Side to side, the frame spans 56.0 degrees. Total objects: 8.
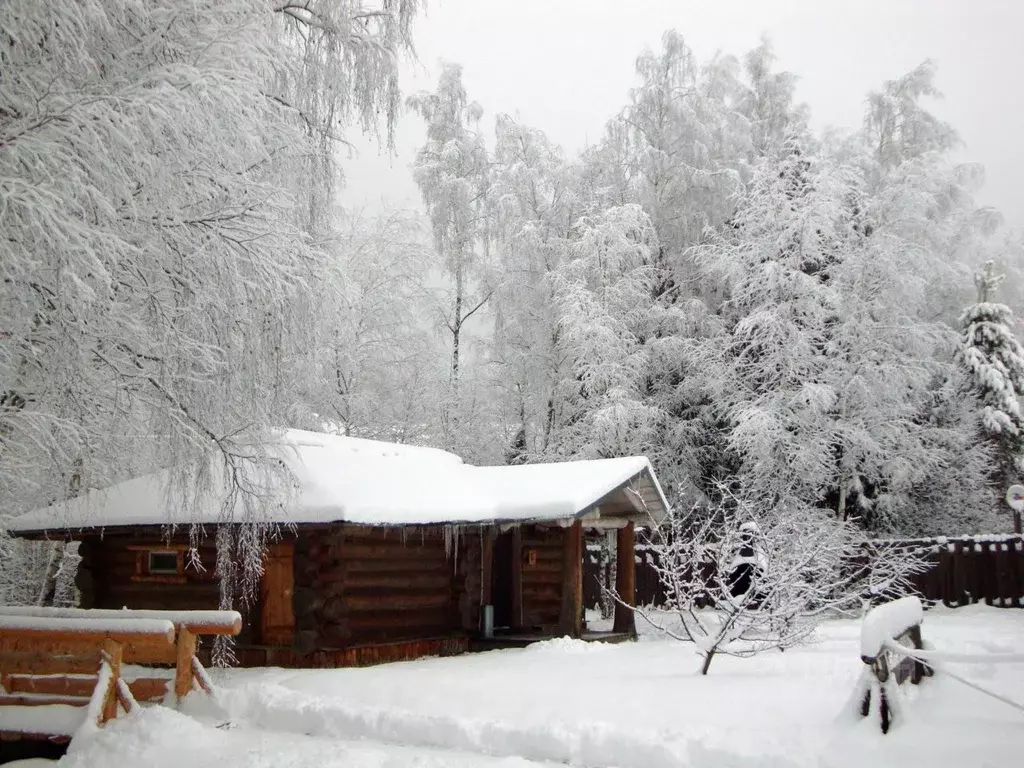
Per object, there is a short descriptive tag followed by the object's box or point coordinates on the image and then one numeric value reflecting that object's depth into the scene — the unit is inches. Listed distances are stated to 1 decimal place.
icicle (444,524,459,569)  593.3
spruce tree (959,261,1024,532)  981.2
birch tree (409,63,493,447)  1076.5
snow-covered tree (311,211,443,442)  961.5
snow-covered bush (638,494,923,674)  422.0
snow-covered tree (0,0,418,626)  237.1
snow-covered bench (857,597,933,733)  263.1
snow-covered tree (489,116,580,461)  1015.6
